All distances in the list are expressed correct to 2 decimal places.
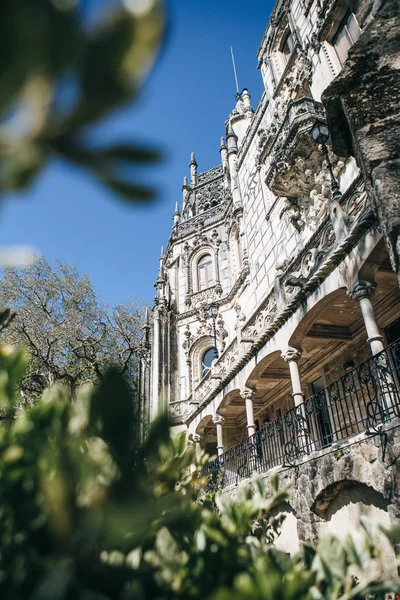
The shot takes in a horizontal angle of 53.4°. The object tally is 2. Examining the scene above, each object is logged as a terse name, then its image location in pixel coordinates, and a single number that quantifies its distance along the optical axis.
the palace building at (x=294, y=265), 4.32
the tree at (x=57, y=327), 21.67
